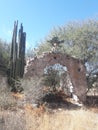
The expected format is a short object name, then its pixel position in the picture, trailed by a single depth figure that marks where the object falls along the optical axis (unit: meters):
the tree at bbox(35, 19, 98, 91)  9.61
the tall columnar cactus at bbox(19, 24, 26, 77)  8.42
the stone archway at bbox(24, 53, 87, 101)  7.98
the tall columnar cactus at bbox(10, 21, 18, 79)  8.39
